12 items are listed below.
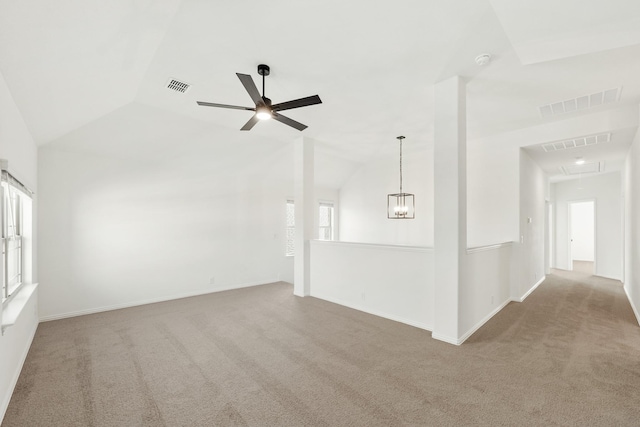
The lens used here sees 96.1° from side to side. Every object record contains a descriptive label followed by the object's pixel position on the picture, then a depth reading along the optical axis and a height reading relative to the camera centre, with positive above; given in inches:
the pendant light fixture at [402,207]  224.2 +5.4
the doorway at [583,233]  417.7 -31.4
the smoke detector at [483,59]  112.8 +61.2
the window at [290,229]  281.1 -15.7
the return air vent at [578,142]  172.6 +44.5
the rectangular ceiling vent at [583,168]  248.8 +40.0
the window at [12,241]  114.4 -11.7
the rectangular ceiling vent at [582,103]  140.6 +57.3
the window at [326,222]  327.3 -10.1
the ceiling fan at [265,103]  105.0 +42.8
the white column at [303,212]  212.8 +0.9
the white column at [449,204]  130.6 +3.9
